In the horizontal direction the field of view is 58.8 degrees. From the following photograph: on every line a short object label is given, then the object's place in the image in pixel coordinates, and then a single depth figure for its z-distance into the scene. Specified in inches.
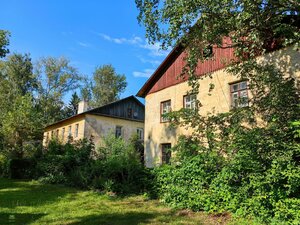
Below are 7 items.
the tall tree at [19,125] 1031.0
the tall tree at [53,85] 1729.8
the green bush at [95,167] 502.3
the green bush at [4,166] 837.4
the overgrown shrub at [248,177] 273.7
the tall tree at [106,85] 1887.3
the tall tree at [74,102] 2230.8
